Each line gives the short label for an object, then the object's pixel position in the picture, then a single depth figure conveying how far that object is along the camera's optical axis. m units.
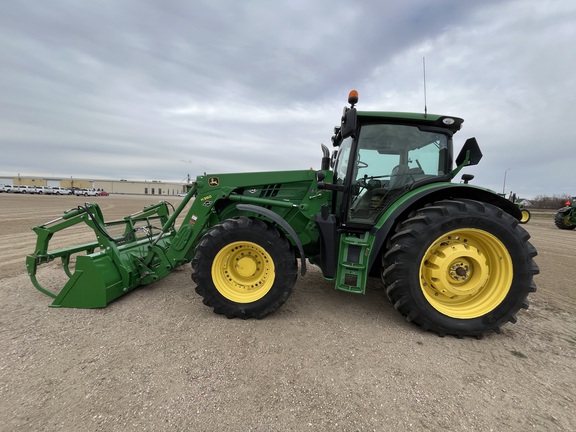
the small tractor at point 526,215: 15.02
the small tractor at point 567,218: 13.15
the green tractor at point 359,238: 2.69
